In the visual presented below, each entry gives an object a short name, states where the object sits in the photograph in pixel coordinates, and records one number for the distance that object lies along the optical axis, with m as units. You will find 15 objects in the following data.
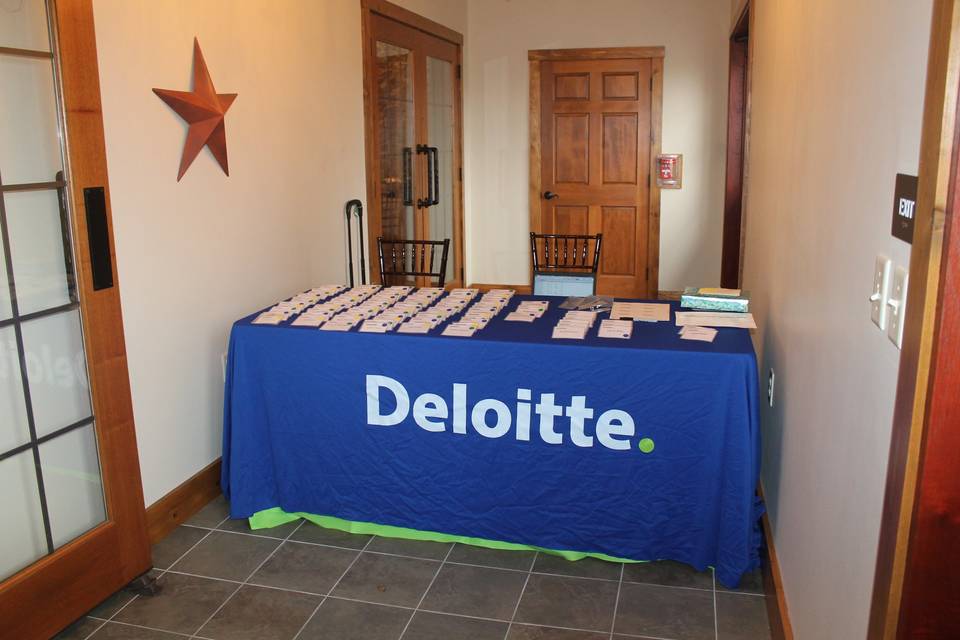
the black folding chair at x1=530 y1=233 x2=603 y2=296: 4.08
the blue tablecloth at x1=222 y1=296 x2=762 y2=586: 2.77
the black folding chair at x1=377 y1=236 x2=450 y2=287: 4.35
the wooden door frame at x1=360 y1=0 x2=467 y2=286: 4.92
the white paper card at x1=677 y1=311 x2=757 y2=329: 3.00
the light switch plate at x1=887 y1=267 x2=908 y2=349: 1.26
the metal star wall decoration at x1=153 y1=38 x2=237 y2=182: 3.21
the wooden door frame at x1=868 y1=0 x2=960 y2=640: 1.08
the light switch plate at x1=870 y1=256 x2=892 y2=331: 1.37
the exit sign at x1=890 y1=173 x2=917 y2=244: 1.24
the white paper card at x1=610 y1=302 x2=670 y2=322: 3.19
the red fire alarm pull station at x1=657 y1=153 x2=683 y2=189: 6.81
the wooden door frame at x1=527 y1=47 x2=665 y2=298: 6.76
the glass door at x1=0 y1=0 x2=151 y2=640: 2.44
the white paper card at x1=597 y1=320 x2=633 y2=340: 2.93
